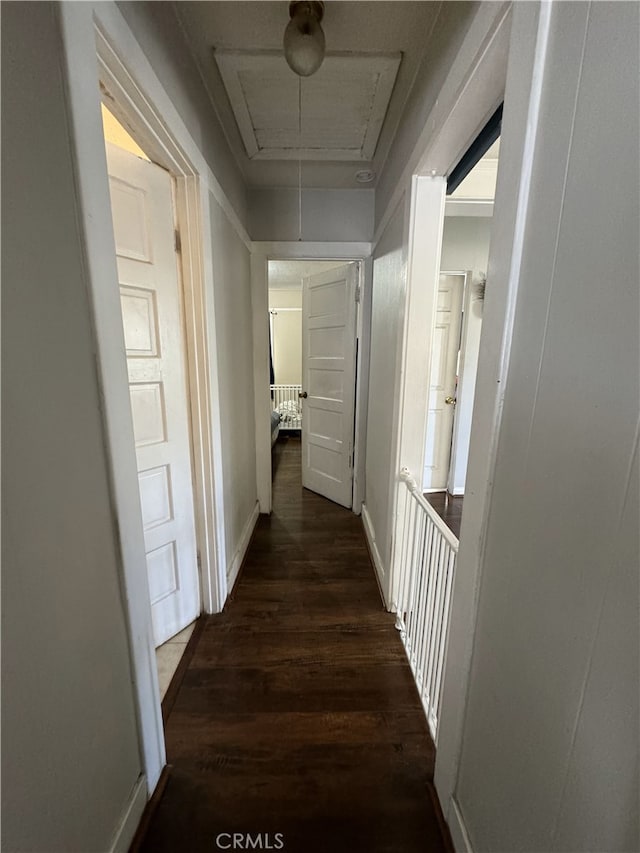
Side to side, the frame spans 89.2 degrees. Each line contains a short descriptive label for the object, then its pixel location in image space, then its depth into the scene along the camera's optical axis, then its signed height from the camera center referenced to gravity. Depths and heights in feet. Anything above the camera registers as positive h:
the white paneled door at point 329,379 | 9.21 -0.60
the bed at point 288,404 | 19.26 -2.75
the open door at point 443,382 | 10.53 -0.68
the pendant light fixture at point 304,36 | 3.63 +3.61
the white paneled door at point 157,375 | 4.04 -0.25
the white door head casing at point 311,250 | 8.46 +2.82
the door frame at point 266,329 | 8.50 +0.80
